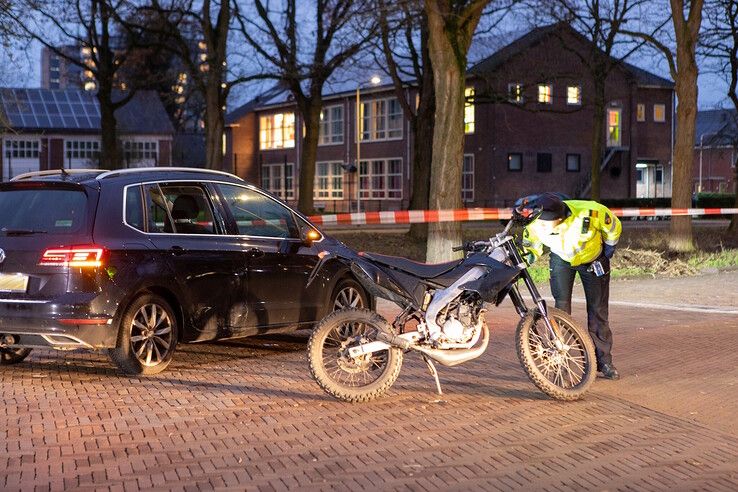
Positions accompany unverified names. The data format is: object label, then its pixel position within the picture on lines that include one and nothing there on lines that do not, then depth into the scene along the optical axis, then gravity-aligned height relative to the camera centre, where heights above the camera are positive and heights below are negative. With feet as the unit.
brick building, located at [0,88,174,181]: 245.65 +15.37
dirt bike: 25.91 -3.18
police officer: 27.17 -1.33
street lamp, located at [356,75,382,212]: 184.27 +15.78
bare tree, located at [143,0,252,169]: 101.45 +11.90
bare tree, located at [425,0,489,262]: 62.69 +4.57
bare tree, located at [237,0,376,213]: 103.14 +13.66
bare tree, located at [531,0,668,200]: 112.98 +17.37
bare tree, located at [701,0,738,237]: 105.19 +16.15
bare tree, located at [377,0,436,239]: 94.07 +9.32
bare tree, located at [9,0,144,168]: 118.52 +19.03
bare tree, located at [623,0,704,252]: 76.64 +5.68
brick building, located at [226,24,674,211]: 169.99 +9.20
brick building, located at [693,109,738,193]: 286.56 +8.32
